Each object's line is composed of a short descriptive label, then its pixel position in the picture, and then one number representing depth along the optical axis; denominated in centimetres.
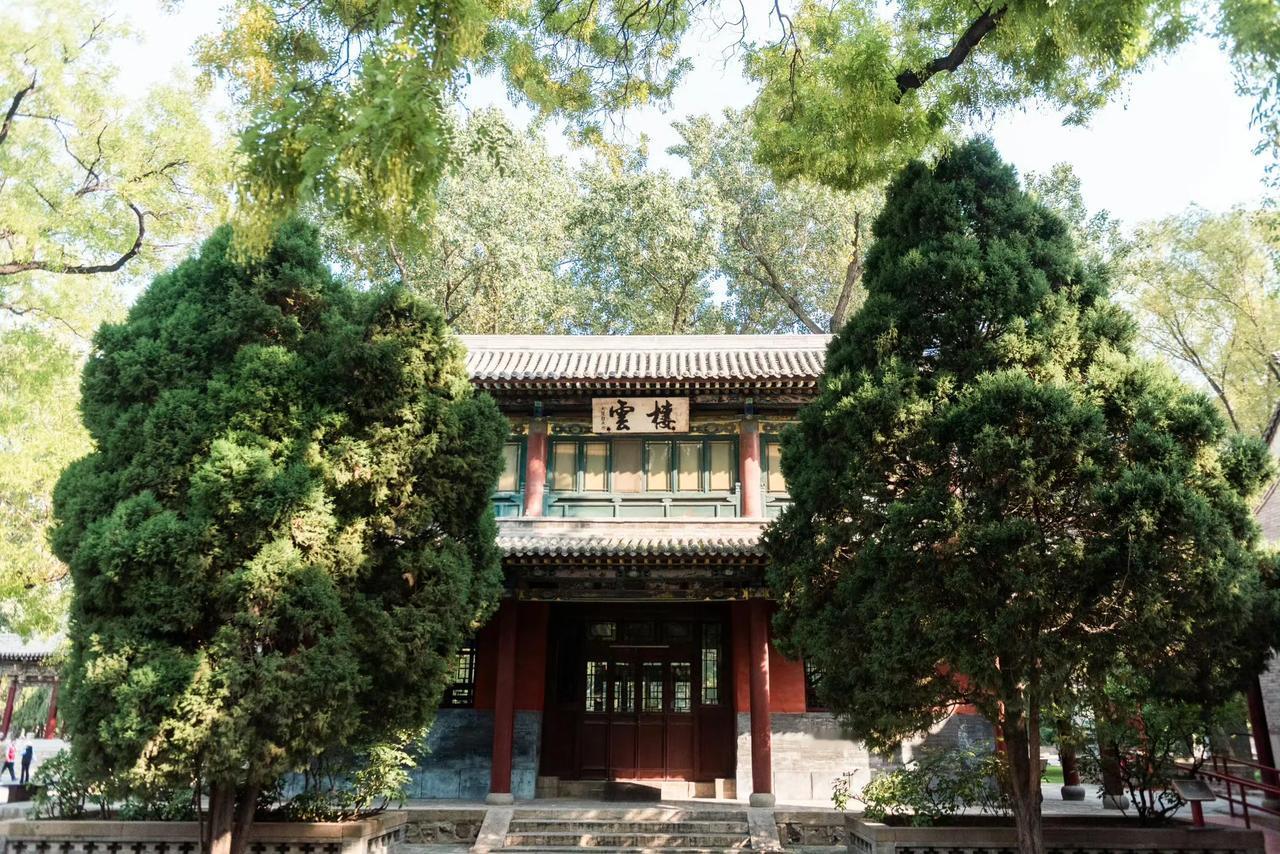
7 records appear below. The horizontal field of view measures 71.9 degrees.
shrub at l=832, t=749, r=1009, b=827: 702
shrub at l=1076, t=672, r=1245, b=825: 663
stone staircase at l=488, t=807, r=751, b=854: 891
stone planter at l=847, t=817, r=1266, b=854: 653
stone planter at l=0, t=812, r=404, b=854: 643
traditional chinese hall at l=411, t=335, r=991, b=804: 1045
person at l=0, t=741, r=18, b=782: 1695
